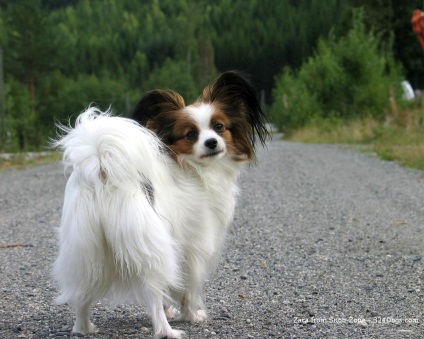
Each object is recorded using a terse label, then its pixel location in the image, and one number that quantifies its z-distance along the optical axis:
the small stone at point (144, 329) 4.06
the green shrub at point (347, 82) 32.34
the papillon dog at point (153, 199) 3.61
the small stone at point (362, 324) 4.01
